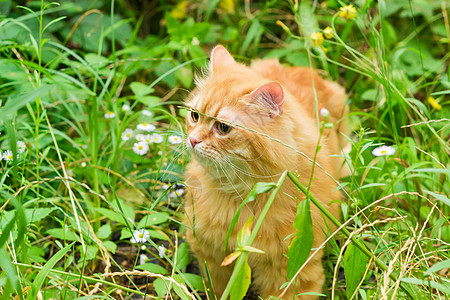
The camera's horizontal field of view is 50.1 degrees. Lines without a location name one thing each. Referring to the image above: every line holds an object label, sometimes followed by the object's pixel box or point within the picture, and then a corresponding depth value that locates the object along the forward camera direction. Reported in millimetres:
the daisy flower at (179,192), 2569
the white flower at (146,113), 2692
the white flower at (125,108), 2797
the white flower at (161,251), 2117
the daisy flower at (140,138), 2641
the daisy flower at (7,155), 2061
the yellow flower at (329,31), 2233
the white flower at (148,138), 2610
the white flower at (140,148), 2523
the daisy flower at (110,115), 2648
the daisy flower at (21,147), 2162
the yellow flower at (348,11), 2348
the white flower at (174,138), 2429
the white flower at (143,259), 2279
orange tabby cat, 1813
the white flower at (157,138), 2606
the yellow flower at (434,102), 2607
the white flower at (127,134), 2604
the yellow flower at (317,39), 2309
